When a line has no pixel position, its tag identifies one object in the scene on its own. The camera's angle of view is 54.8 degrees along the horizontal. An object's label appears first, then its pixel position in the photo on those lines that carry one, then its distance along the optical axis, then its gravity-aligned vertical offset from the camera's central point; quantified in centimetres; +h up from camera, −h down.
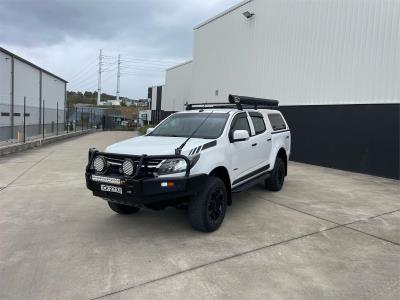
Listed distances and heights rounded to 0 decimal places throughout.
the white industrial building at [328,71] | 1153 +186
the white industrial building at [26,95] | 2091 +72
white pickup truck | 510 -74
